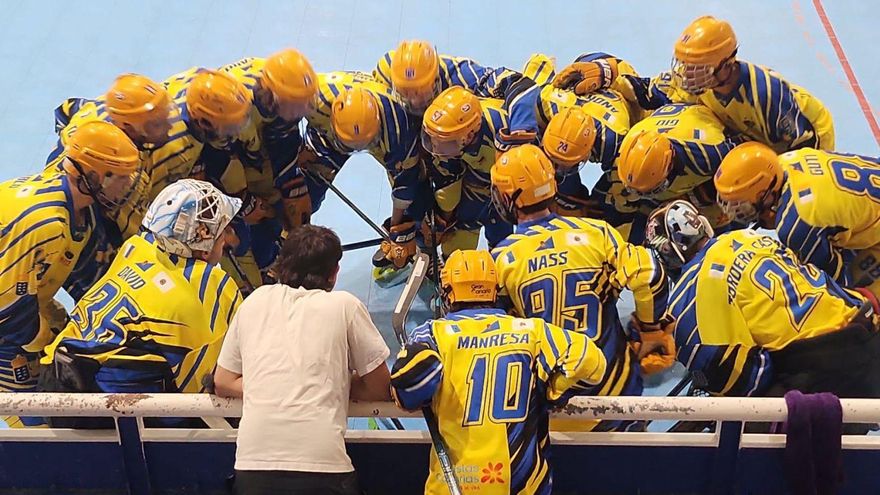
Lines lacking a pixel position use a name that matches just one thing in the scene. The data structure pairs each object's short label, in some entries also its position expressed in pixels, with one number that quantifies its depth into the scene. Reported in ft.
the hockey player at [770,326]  9.87
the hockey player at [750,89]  13.29
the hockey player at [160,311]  9.77
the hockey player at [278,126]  14.03
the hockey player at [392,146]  13.97
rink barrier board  9.44
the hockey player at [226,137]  13.29
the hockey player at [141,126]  12.84
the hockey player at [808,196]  11.07
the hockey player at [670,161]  13.06
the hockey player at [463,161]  13.66
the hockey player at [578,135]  13.37
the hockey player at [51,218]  11.17
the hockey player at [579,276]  10.77
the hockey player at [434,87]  14.12
